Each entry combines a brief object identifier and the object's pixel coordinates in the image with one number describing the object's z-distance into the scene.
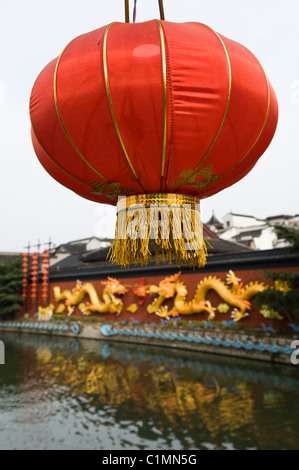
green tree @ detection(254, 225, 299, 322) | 8.35
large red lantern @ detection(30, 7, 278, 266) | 1.44
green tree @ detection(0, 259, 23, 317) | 17.58
